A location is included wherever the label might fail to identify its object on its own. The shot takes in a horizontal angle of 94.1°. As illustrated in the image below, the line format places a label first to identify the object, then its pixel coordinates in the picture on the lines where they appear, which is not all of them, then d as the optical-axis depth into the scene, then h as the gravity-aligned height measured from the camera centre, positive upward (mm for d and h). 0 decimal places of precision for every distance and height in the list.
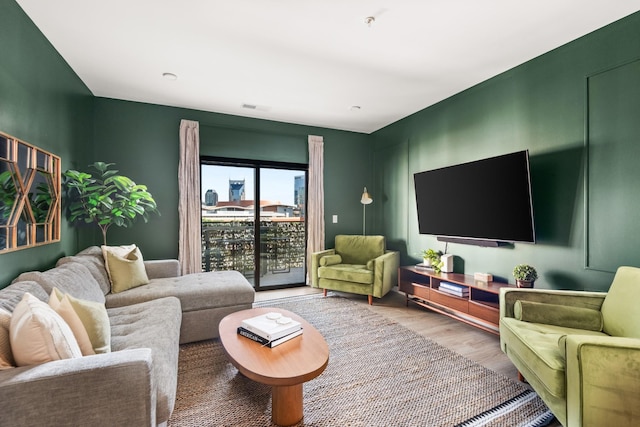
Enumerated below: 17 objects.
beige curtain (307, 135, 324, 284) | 4770 +259
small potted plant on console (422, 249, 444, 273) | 3457 -542
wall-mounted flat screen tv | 2604 +141
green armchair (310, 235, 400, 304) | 3795 -723
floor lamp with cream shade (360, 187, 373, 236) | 5234 -40
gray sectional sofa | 1079 -685
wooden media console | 2752 -853
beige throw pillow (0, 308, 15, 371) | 1135 -501
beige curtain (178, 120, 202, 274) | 4008 +231
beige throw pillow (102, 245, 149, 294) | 2729 -489
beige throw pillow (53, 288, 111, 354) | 1470 -541
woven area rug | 1718 -1170
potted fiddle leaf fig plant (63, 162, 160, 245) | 2844 +159
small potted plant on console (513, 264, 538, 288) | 2547 -535
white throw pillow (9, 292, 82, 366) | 1154 -475
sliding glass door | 4355 -68
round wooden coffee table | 1532 -814
